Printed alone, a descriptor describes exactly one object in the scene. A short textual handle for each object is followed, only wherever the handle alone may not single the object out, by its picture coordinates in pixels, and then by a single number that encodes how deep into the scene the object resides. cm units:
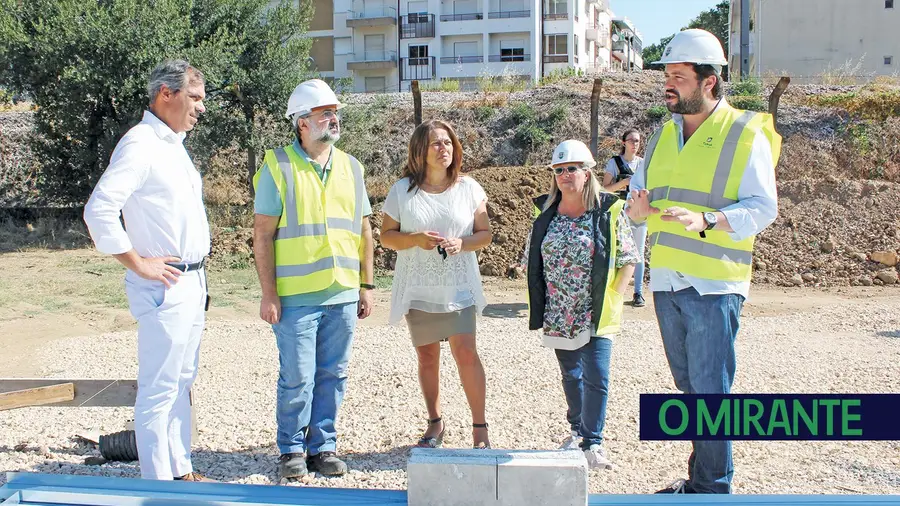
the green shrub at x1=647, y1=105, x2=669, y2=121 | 2073
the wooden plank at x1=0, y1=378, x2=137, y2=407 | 534
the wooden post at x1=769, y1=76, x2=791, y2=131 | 1538
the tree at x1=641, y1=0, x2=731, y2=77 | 6229
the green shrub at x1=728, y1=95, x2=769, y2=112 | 1928
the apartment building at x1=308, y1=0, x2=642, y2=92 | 4669
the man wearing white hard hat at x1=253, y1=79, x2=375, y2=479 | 438
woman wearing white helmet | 459
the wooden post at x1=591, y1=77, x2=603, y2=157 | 1552
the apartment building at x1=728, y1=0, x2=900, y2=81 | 3631
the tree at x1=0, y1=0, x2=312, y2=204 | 1467
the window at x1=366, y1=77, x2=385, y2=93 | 4978
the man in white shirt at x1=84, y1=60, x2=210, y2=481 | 370
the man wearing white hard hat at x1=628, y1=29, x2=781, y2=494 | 359
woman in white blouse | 475
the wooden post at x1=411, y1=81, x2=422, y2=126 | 1611
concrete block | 282
